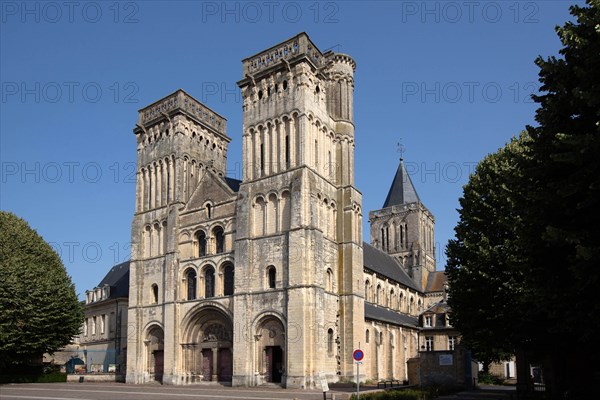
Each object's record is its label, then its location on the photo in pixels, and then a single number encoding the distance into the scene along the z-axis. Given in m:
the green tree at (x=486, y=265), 26.05
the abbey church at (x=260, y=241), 36.44
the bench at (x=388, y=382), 41.28
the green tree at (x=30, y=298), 37.84
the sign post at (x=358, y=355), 22.61
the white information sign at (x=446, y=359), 34.08
